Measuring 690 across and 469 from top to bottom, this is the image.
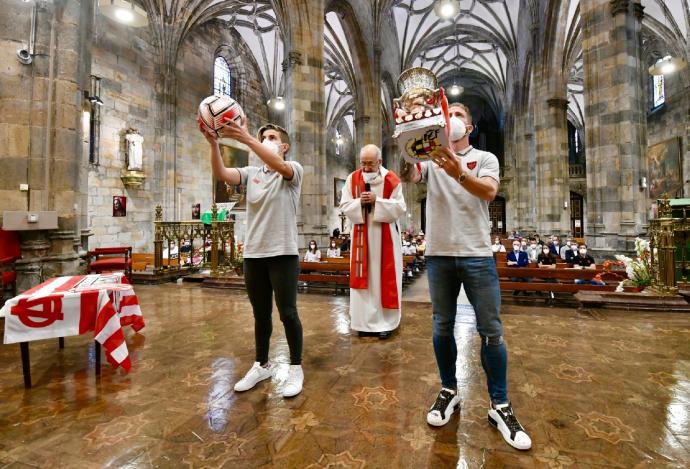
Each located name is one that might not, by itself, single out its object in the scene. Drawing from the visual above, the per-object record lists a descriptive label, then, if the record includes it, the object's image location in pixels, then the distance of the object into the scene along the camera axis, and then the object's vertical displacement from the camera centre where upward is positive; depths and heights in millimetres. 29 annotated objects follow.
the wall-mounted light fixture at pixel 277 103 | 16781 +6809
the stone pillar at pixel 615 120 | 7949 +2845
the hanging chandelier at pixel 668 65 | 10625 +5474
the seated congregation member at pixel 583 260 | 7234 -405
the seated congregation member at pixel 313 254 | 8758 -310
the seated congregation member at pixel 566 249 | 8377 -205
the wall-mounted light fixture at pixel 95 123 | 11506 +4044
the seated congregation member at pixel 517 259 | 7488 -381
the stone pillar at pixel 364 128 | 17781 +5863
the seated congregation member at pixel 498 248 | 10299 -187
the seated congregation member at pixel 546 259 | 7922 -399
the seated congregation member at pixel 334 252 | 9984 -289
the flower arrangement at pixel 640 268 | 5078 -399
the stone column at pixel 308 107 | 10945 +4315
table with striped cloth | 2459 -534
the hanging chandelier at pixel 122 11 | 6814 +4644
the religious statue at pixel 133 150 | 12609 +3394
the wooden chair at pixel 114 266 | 6559 -439
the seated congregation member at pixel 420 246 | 10945 -144
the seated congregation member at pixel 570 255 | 7902 -312
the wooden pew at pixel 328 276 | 6168 -611
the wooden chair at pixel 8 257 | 4769 -196
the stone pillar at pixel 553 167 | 15148 +3302
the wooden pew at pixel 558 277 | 5219 -591
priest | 3586 -148
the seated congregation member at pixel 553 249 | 9238 -201
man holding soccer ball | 2314 -4
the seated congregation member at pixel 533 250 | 10159 -255
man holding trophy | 1635 -1
